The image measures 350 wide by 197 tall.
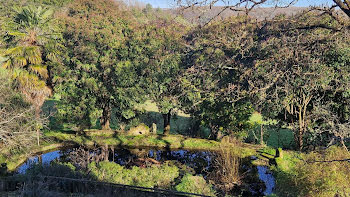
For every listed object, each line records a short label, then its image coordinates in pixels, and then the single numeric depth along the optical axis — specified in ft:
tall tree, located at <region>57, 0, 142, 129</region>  73.15
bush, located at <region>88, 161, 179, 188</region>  43.86
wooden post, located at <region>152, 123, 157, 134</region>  83.51
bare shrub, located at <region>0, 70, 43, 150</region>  53.88
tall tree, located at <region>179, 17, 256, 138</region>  66.80
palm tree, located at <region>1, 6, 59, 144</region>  61.62
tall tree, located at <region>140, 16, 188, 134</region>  73.61
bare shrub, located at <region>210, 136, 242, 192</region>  48.92
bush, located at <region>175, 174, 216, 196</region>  41.78
